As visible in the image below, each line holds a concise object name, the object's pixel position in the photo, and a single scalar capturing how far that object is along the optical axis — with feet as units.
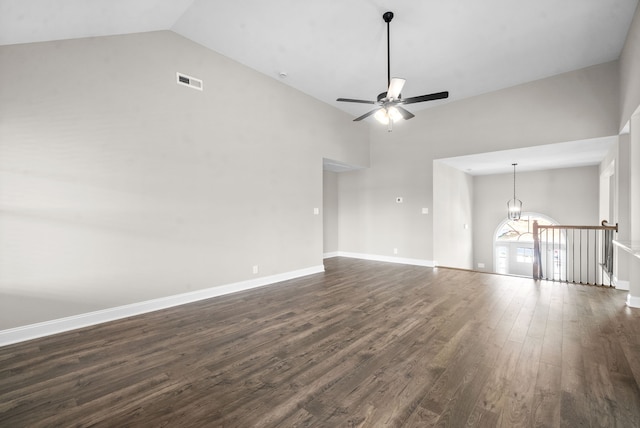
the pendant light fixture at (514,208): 28.83
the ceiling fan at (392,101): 10.49
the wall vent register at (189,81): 12.63
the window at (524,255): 35.35
